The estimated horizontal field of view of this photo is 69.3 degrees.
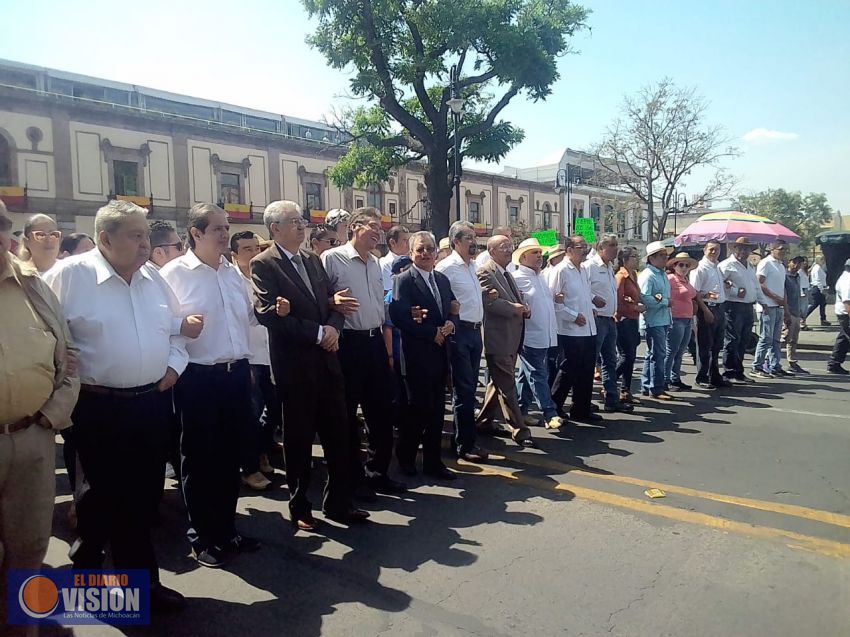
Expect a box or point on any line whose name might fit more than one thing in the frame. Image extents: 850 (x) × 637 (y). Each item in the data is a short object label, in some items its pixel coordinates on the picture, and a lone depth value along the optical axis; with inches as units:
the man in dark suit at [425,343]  193.8
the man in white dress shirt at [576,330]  267.6
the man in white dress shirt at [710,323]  342.0
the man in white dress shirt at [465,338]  210.8
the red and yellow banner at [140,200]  1100.6
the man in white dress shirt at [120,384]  113.3
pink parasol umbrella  543.8
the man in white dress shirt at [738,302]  353.4
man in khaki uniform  92.6
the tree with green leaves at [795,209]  1647.4
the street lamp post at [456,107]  602.5
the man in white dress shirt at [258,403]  195.2
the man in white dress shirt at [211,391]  140.4
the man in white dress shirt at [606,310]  288.4
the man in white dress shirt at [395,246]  251.2
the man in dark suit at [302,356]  150.0
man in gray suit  230.8
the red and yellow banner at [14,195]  958.4
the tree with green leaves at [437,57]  610.5
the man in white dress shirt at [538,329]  253.6
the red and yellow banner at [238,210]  1235.9
